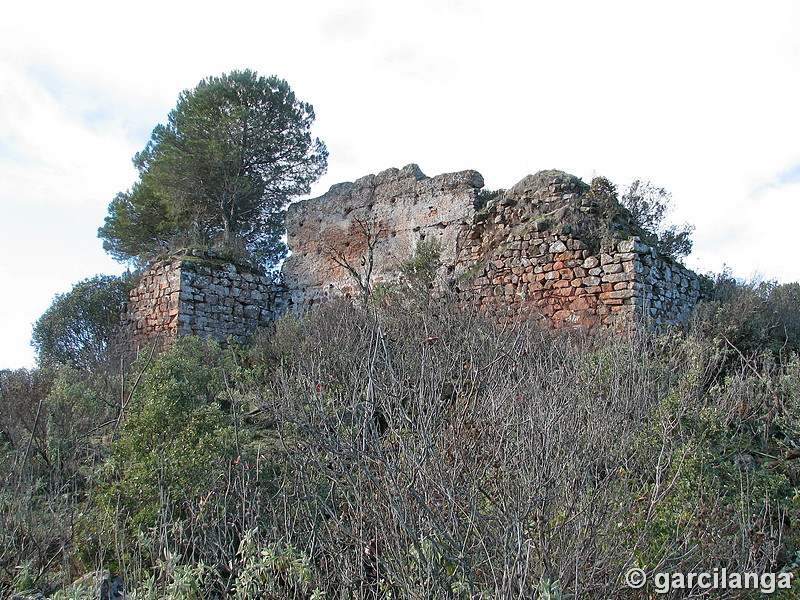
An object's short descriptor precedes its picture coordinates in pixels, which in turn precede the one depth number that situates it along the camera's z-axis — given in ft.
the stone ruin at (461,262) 24.16
